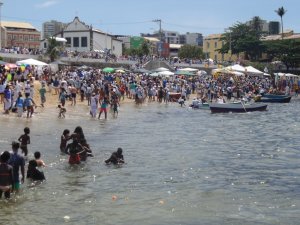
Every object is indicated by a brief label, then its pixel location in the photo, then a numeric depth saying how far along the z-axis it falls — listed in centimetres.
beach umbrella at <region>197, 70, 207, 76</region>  6494
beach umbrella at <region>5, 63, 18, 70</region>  3916
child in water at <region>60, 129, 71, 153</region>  1789
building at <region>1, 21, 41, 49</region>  10944
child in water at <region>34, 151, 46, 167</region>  1408
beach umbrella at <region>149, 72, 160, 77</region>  5652
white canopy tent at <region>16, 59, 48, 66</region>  3957
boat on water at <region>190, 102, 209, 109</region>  4225
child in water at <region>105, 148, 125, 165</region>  1698
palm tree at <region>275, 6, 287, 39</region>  10600
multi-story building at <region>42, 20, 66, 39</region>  17438
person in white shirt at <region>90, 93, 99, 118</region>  2991
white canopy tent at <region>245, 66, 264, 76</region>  5779
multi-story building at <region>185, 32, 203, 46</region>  17700
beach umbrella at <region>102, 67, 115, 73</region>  5169
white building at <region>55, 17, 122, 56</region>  8256
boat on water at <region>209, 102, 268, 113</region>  3856
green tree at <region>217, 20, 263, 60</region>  9262
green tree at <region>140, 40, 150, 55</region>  9644
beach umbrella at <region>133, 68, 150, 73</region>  6294
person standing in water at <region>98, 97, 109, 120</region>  2988
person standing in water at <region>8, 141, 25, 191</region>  1233
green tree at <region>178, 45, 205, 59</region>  11256
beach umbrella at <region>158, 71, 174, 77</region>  5472
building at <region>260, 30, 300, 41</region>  9936
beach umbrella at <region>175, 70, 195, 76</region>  5814
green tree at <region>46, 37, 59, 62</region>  5666
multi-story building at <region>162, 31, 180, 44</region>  19754
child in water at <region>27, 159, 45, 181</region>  1398
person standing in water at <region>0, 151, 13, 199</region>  1126
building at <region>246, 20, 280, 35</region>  13052
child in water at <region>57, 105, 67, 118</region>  2934
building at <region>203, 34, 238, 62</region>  11501
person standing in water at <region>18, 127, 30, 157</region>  1684
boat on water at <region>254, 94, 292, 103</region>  5260
